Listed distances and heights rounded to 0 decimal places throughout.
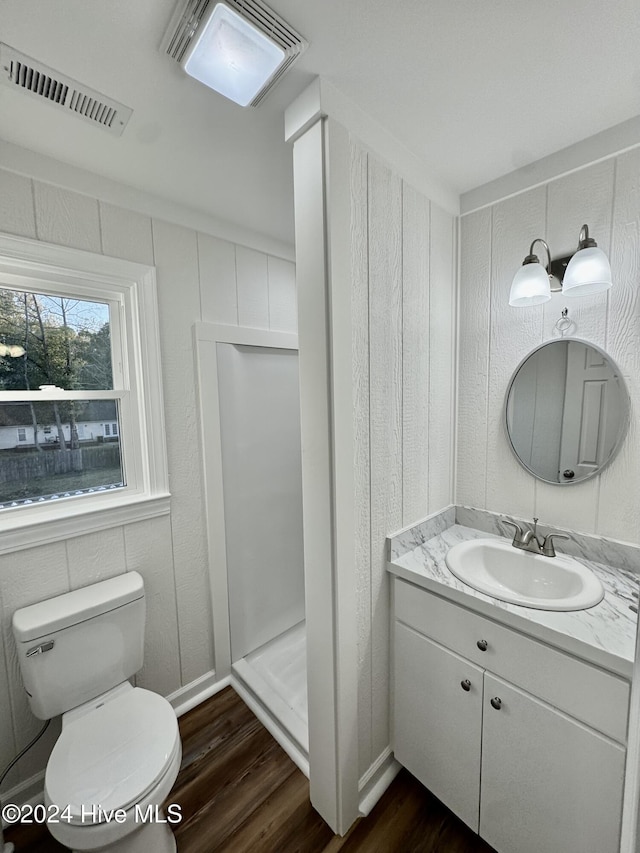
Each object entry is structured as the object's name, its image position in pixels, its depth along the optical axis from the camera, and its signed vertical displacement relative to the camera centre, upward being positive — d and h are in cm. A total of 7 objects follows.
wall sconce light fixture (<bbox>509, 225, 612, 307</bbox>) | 117 +39
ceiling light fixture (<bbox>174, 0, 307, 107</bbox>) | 82 +87
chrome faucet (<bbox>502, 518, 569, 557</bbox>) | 136 -62
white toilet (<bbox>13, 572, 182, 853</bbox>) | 99 -115
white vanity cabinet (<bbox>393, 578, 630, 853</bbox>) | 93 -105
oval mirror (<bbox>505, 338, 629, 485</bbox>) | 131 -11
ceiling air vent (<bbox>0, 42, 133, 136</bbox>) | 94 +87
